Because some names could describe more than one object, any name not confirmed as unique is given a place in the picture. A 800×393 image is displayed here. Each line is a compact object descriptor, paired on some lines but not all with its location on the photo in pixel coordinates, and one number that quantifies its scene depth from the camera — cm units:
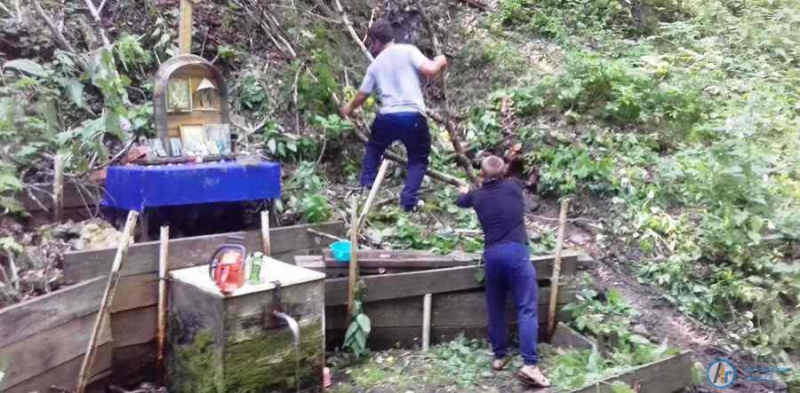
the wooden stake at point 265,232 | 530
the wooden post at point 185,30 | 589
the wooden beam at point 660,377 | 466
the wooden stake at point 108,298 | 416
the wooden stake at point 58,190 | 501
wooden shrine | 552
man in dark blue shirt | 504
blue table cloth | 503
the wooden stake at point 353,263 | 528
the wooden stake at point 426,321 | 568
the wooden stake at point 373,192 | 573
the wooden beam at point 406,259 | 557
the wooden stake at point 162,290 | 473
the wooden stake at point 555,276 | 566
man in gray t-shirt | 609
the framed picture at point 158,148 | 549
